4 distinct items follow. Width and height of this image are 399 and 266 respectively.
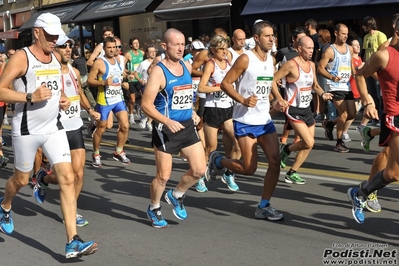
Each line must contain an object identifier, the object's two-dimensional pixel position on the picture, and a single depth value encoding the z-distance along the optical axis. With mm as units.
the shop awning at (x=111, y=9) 23188
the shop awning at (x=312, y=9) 15422
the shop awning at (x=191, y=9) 19156
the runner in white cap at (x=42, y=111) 6227
